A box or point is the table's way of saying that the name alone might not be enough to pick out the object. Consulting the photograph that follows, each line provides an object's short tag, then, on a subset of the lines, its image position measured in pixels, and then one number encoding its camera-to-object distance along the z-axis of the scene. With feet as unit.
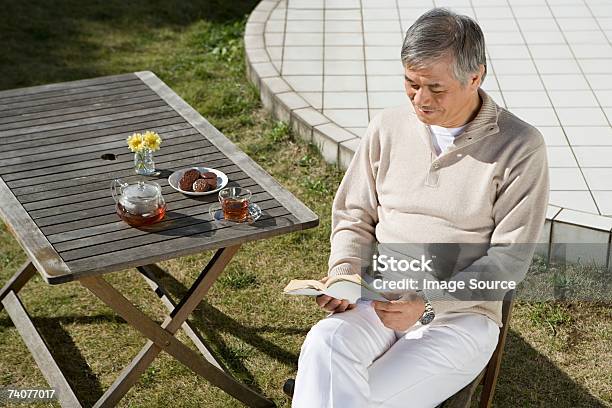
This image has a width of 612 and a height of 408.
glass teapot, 10.49
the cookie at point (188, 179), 11.35
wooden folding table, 10.33
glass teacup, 10.62
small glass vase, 11.78
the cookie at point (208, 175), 11.48
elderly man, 9.55
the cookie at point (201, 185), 11.28
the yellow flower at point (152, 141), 11.87
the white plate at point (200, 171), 11.27
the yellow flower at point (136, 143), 11.92
